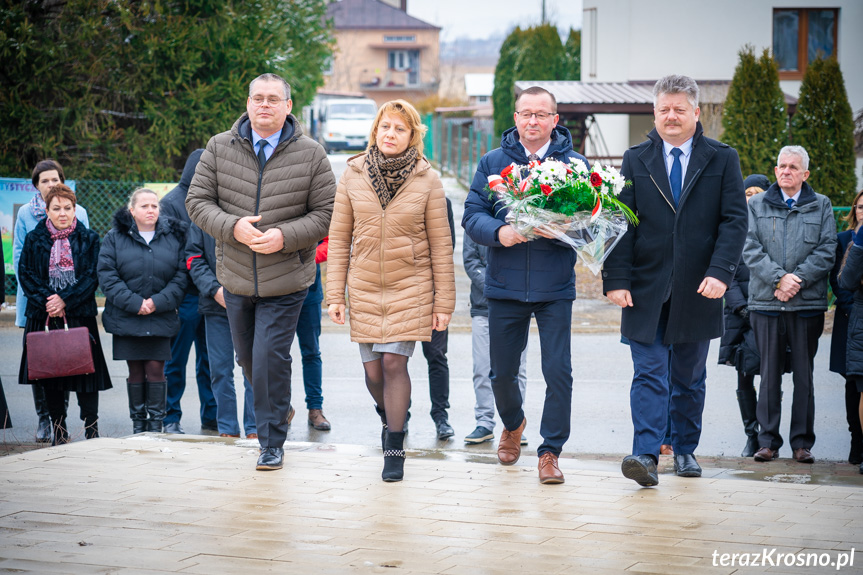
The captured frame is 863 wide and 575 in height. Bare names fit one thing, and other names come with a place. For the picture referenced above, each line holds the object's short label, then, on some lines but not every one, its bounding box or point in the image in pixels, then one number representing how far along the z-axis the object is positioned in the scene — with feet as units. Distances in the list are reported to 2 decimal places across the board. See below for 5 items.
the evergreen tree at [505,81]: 122.83
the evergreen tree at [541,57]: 120.06
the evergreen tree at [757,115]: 58.95
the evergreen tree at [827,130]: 57.16
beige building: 305.73
